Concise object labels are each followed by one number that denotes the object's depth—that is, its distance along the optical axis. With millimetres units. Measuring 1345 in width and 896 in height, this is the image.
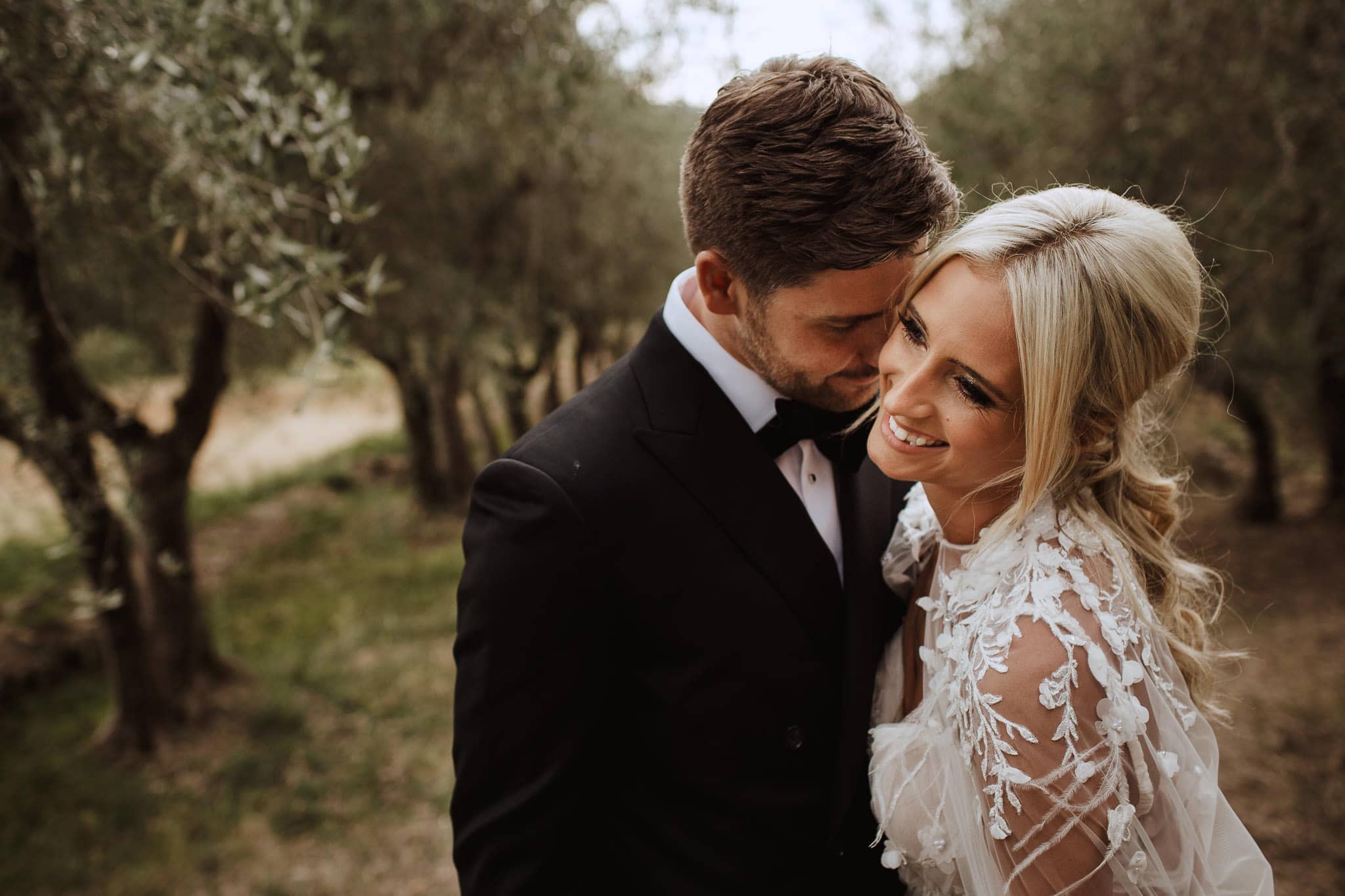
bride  1539
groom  1748
